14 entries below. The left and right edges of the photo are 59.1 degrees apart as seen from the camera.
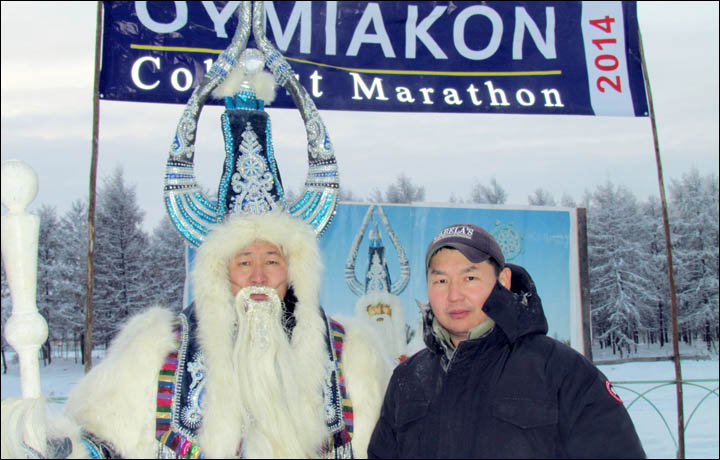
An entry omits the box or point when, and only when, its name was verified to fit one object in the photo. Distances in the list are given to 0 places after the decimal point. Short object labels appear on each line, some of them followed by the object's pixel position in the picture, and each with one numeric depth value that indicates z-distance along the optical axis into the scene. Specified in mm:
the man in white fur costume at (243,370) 2387
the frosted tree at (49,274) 13234
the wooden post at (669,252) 5523
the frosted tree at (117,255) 12312
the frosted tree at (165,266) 12656
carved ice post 2074
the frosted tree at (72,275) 13328
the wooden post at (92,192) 4777
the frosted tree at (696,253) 13852
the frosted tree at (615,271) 12977
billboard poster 5973
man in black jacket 1863
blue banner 5469
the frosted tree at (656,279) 13239
